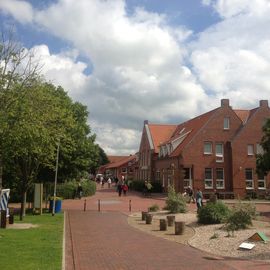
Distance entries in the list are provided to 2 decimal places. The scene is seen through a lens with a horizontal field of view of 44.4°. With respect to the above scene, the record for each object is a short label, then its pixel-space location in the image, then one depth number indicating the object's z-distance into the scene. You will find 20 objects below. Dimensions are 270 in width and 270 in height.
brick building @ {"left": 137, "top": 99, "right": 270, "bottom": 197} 36.24
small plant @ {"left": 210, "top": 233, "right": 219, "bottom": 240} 12.05
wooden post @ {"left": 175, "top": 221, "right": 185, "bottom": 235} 13.41
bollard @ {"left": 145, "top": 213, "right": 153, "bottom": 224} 16.54
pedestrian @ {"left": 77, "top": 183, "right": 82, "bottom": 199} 32.34
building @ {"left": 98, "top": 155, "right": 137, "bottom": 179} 79.79
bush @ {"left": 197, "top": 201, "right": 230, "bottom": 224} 15.27
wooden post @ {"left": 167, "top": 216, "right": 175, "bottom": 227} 15.92
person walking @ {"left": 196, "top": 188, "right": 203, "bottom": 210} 21.63
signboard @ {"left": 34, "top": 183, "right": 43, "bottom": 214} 20.40
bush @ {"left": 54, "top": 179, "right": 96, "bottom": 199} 32.21
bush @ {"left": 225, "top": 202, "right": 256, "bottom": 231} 13.11
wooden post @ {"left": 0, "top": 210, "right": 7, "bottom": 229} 13.96
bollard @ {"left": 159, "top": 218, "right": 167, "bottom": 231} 14.62
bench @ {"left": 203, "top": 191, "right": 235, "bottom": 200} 34.60
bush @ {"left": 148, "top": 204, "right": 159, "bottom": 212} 21.49
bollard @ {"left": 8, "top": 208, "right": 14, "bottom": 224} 15.22
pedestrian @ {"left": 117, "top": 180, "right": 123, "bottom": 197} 36.57
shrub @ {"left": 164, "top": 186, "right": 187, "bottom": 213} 20.16
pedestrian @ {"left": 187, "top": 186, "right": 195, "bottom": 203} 29.43
